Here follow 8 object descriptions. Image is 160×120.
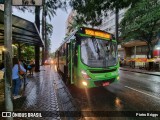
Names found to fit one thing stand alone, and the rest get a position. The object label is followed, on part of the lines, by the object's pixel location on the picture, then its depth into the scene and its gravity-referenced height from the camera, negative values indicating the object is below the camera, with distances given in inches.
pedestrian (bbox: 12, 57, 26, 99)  161.8 -34.6
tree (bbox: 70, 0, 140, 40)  193.2 +118.2
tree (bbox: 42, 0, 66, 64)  206.0 +125.4
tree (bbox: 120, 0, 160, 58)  493.3 +213.0
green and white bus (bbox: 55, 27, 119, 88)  176.8 -2.1
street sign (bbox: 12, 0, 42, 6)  84.2 +52.6
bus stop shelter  166.3 +64.8
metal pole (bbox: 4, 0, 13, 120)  76.8 +9.1
